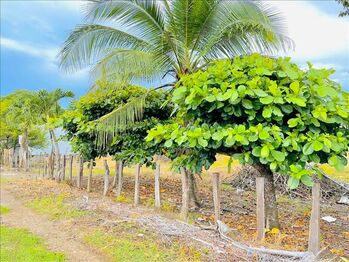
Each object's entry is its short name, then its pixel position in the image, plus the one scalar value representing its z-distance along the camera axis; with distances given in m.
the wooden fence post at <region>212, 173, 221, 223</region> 7.13
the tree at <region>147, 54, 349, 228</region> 5.80
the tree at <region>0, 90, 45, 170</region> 18.72
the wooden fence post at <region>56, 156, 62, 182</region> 15.23
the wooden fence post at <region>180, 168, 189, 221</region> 8.22
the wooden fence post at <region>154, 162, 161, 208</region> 9.27
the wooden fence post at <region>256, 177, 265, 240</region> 6.35
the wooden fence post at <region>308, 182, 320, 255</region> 5.73
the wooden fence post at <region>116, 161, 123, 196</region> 10.80
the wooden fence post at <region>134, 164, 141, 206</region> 9.70
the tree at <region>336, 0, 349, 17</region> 11.32
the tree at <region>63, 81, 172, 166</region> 10.27
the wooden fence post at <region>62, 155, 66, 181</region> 15.02
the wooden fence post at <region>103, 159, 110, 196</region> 11.24
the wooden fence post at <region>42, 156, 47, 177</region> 17.67
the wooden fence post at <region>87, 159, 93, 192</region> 12.07
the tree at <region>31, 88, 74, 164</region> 17.56
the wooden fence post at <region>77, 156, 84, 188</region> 12.95
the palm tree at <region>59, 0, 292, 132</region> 8.23
